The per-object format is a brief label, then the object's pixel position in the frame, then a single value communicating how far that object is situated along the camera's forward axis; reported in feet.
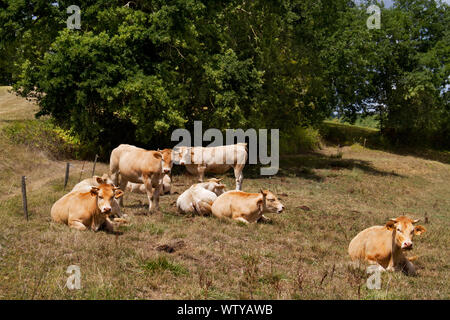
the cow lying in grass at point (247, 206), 47.73
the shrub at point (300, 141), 139.85
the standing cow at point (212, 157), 74.54
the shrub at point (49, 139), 83.71
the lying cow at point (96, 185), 44.32
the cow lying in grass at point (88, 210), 38.22
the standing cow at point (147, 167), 50.78
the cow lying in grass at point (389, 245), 32.86
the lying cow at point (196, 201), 50.85
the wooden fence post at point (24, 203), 40.26
